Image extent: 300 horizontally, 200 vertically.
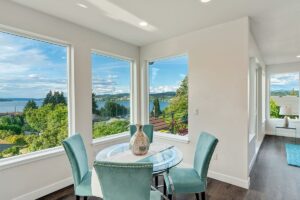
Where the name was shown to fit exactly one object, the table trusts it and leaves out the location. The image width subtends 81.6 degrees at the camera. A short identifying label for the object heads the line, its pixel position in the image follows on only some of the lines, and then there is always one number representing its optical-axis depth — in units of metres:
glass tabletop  1.87
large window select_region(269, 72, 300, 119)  5.96
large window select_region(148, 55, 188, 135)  3.66
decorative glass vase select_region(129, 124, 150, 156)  2.07
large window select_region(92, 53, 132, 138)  3.44
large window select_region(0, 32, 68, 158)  2.36
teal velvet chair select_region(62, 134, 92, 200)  1.87
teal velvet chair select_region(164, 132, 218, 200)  1.90
